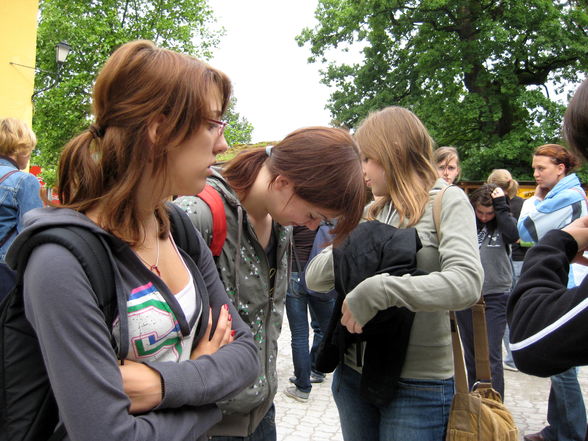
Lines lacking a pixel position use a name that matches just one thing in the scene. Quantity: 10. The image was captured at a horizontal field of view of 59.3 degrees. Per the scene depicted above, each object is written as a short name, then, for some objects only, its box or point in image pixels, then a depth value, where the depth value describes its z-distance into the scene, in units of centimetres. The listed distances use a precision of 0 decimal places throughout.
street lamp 1272
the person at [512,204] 567
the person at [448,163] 487
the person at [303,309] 482
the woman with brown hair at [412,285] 188
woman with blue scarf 365
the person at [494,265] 425
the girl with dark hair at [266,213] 176
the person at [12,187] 356
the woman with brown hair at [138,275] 103
